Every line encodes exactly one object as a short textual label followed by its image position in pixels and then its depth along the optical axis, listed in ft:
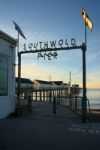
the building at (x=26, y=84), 122.16
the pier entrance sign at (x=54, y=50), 21.97
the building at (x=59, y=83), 174.38
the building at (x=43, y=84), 143.41
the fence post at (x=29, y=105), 26.18
